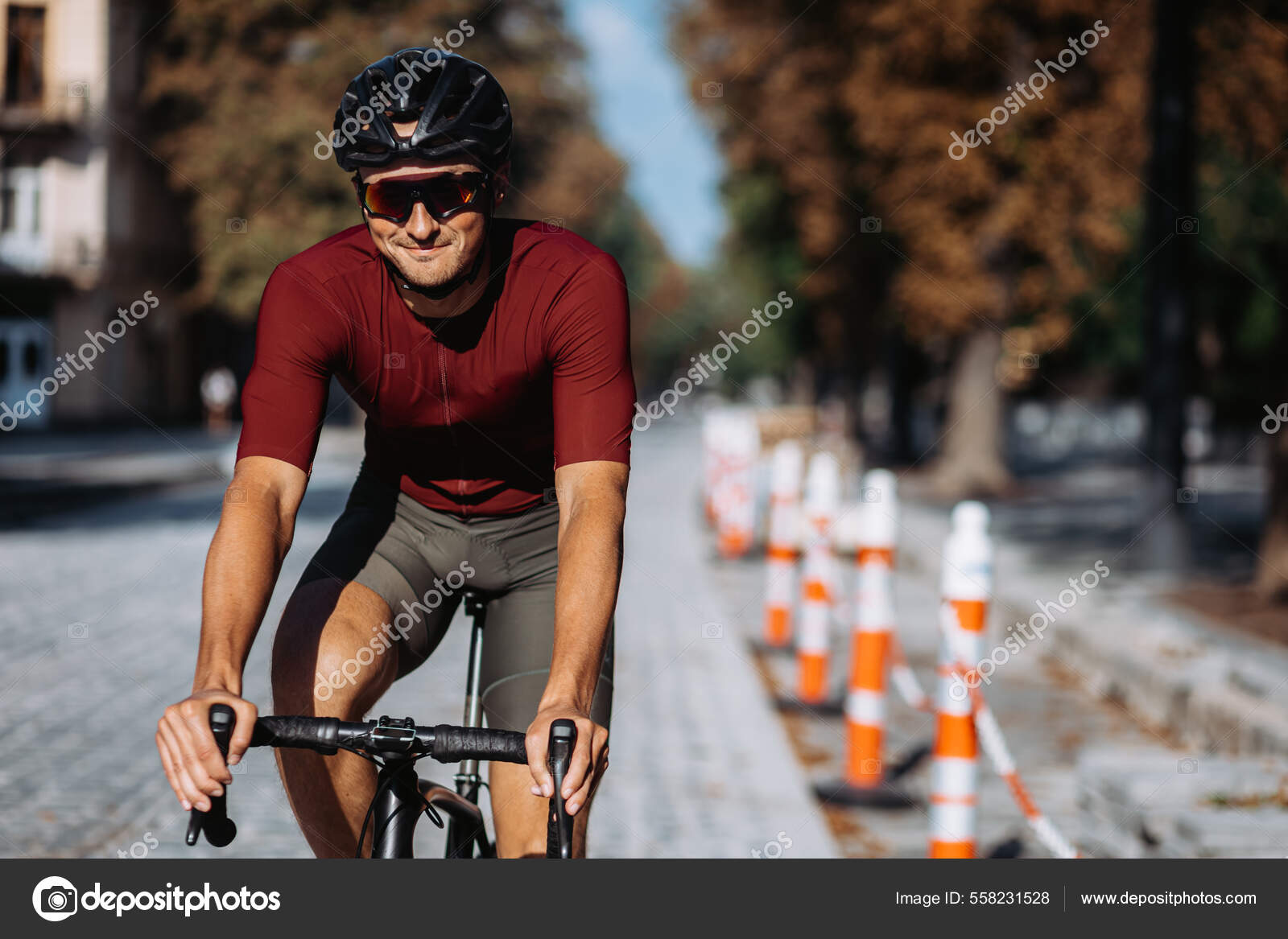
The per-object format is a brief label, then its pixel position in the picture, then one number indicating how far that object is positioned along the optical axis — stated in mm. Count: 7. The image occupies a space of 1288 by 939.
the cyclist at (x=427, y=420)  5156
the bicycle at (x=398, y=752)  4391
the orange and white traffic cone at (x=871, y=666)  12461
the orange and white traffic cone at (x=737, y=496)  31250
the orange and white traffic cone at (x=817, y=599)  16016
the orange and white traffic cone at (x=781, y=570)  19547
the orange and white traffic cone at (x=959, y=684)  9742
